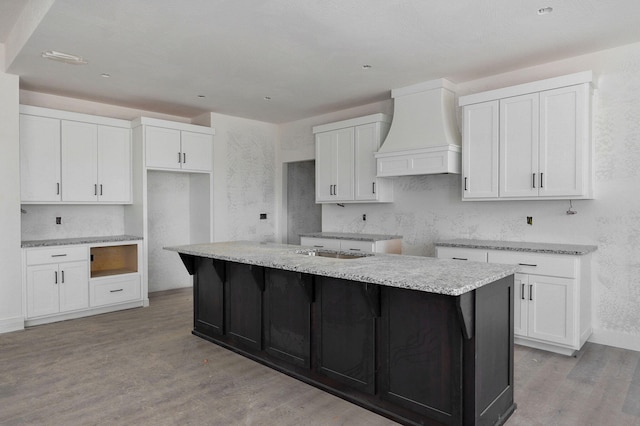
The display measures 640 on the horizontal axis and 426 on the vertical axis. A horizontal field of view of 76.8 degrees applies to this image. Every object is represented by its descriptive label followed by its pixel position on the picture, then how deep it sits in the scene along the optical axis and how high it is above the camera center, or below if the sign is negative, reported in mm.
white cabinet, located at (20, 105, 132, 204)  4434 +608
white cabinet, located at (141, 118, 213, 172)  5191 +855
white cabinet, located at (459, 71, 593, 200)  3504 +635
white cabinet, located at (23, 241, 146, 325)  4289 -836
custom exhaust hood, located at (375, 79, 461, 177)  4305 +842
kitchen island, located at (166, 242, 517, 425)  2092 -741
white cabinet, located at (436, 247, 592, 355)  3287 -766
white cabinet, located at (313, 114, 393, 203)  5086 +642
